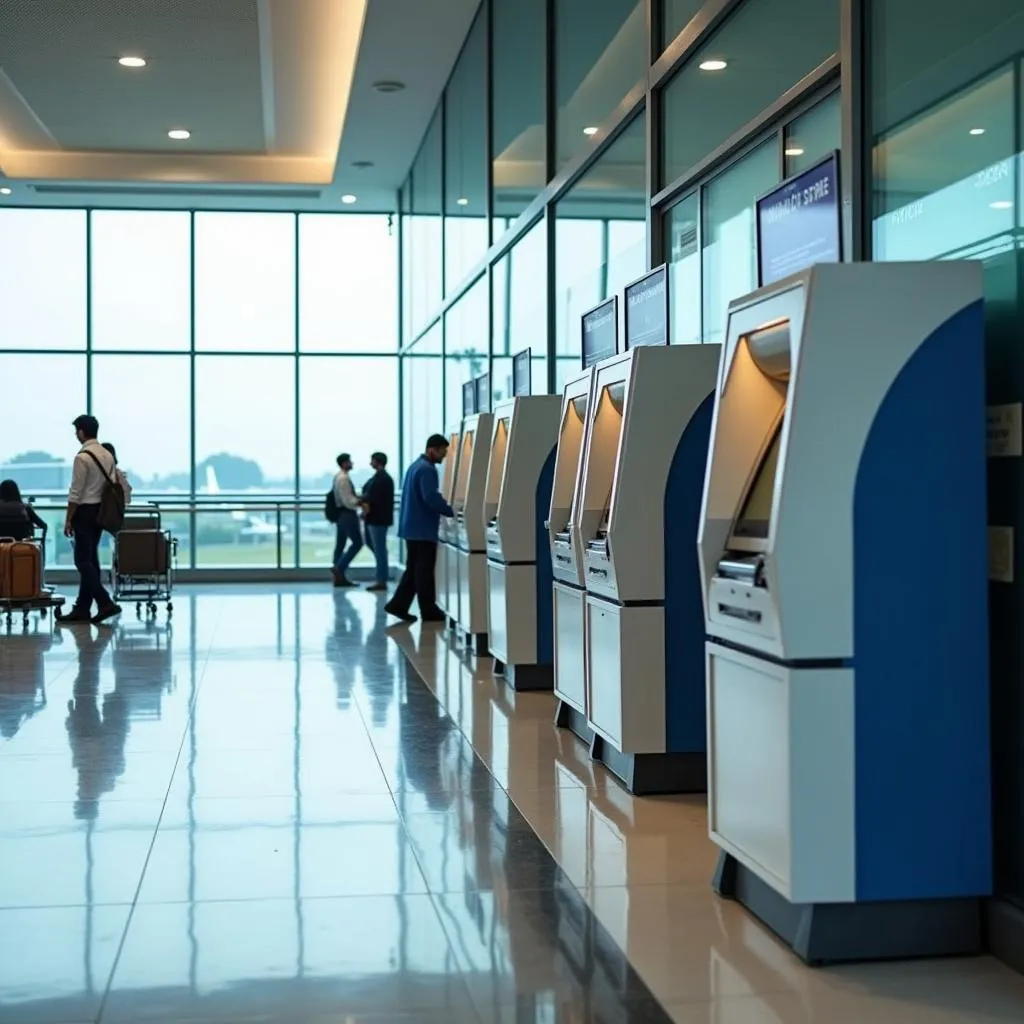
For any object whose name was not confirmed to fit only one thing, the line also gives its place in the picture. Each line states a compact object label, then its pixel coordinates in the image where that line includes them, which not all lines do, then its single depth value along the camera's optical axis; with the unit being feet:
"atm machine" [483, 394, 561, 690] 25.66
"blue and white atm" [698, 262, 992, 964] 11.12
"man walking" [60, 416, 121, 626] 38.45
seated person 41.91
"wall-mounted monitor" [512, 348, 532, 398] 31.14
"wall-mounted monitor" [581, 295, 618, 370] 23.64
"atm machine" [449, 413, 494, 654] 30.40
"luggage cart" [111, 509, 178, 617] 41.11
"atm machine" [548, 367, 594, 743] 19.72
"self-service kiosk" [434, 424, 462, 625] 33.53
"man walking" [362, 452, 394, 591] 49.93
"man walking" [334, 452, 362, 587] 52.60
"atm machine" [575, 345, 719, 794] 17.02
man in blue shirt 36.06
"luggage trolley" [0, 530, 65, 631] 37.55
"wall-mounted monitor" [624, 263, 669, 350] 21.08
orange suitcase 37.52
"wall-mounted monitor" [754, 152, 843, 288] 14.35
